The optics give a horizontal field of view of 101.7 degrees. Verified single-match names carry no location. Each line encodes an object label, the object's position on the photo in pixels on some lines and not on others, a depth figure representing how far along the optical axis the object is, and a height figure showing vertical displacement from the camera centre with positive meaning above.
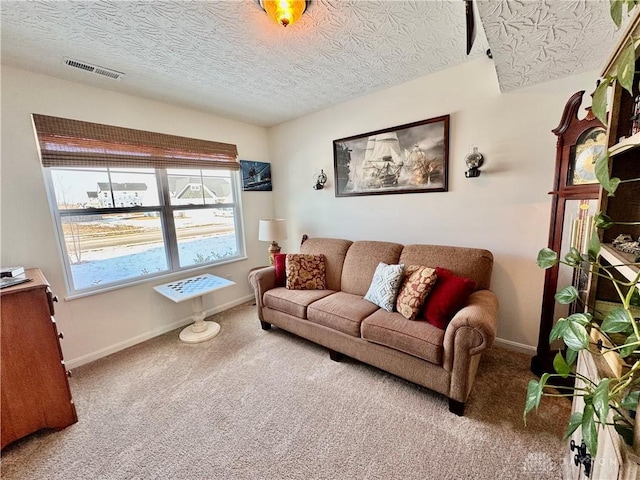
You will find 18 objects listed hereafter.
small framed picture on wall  3.54 +0.44
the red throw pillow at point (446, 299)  1.77 -0.70
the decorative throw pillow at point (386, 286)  2.08 -0.70
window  2.28 +0.02
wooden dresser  1.48 -0.87
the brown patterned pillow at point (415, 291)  1.90 -0.68
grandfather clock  1.60 -0.07
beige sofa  1.58 -0.88
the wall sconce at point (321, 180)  3.28 +0.30
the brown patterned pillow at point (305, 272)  2.70 -0.70
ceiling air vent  1.93 +1.14
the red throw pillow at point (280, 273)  2.82 -0.72
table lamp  3.18 -0.28
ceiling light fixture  1.36 +1.04
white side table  2.56 -0.80
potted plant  0.64 -0.48
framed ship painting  2.44 +0.42
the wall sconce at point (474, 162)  2.21 +0.29
